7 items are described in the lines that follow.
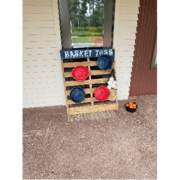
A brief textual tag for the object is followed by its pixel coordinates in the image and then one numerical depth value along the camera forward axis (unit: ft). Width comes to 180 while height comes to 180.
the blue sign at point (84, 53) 12.02
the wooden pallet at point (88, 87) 12.59
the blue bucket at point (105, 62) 12.78
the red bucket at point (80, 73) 12.39
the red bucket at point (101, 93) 13.00
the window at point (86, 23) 11.35
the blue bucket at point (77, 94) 12.69
